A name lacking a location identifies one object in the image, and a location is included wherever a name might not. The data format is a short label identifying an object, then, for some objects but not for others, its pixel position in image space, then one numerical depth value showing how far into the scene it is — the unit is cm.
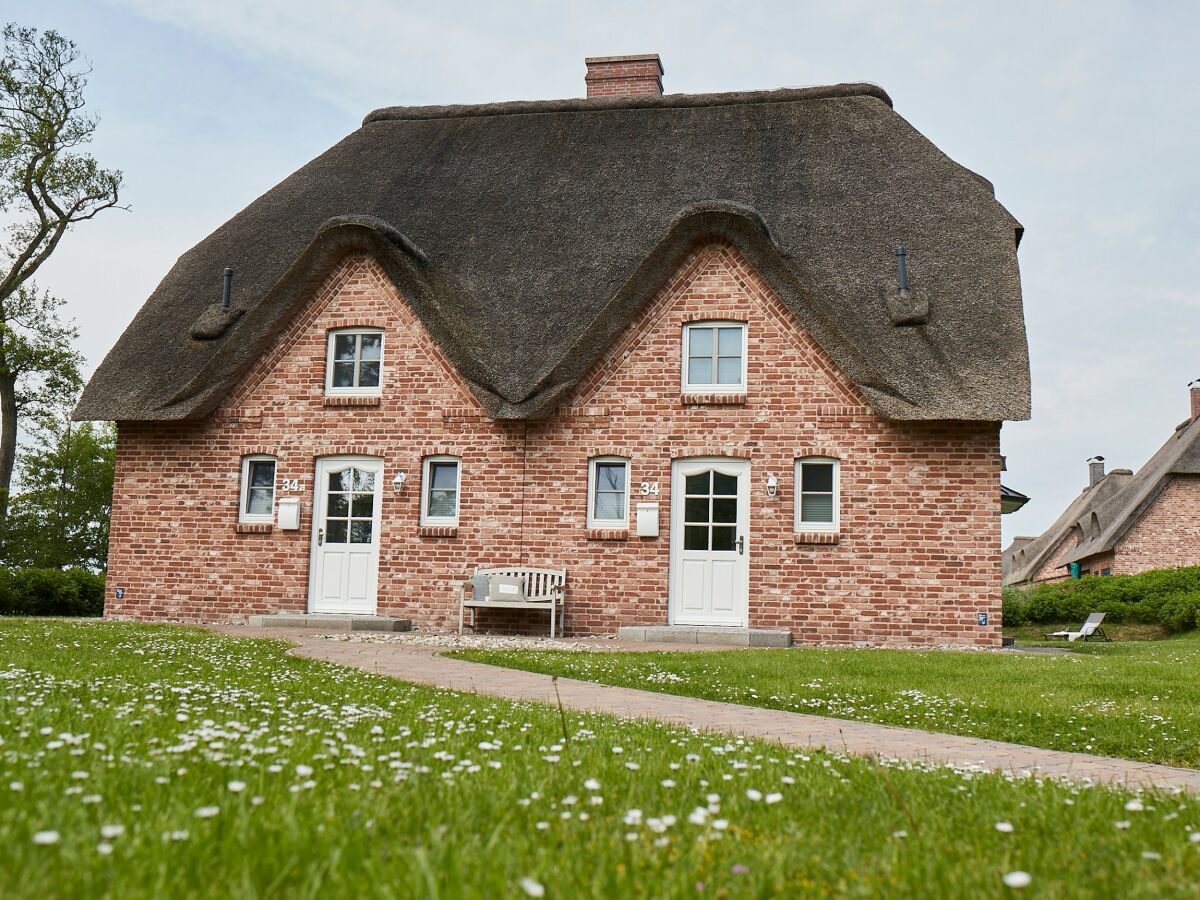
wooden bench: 1567
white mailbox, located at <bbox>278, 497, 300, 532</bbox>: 1692
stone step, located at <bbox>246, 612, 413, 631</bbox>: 1605
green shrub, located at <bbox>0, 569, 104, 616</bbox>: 2009
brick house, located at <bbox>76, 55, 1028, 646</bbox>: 1547
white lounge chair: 2342
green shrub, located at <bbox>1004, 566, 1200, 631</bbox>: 2533
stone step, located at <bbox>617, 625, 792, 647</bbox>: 1508
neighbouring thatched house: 3378
